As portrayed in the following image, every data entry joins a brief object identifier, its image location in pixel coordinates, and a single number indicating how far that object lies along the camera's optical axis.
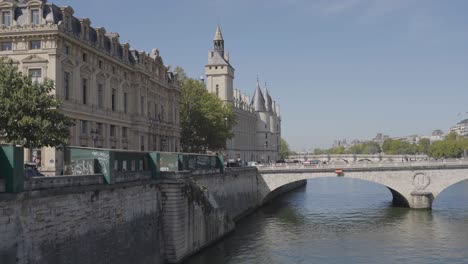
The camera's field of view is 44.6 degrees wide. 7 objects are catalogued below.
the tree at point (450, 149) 167.51
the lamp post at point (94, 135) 45.79
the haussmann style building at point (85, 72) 42.62
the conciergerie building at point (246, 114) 123.50
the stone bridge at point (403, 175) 62.31
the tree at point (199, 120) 80.75
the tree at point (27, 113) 31.73
